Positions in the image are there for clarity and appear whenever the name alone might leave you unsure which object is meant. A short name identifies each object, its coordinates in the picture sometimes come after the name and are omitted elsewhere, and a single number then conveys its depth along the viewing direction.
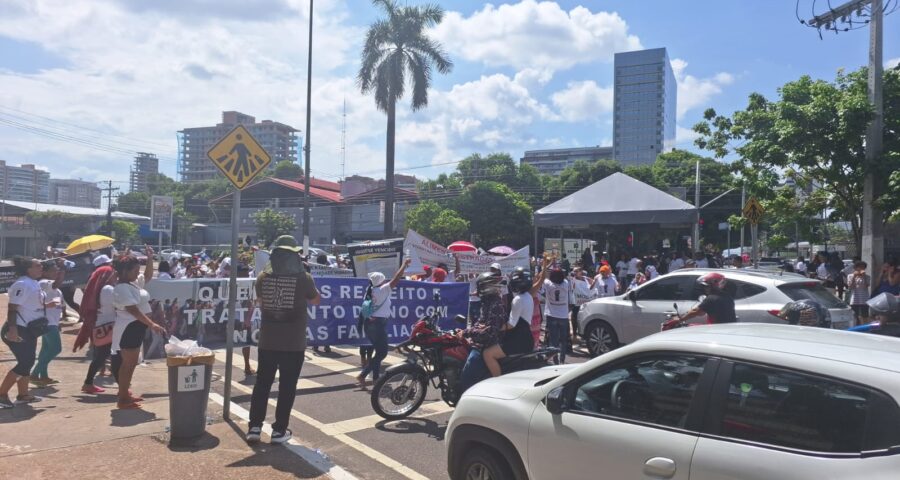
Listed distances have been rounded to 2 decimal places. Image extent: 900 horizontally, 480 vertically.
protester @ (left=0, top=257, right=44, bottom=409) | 7.01
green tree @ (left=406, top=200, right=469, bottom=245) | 39.94
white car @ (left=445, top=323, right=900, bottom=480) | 2.68
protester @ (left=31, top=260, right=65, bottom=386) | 7.73
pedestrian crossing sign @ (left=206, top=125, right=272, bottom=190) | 6.67
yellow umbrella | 10.43
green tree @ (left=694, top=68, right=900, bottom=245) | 12.92
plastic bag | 5.99
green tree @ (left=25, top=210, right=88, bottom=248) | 57.03
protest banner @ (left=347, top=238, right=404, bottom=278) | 13.91
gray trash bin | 5.84
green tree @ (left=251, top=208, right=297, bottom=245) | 52.12
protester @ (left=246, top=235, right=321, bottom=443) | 5.80
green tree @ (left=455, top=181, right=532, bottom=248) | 46.06
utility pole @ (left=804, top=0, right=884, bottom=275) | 12.96
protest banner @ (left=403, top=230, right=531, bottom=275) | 13.71
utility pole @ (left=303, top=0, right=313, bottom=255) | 24.28
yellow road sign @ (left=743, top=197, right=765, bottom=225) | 13.95
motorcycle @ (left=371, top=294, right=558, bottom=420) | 6.81
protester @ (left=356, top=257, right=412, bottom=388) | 8.36
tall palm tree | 29.81
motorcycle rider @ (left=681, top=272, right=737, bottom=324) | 6.86
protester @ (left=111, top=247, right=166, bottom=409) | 6.80
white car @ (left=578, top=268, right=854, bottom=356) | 8.94
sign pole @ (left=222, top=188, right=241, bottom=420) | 6.59
